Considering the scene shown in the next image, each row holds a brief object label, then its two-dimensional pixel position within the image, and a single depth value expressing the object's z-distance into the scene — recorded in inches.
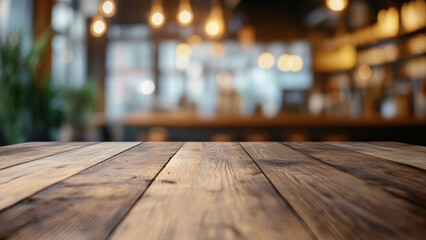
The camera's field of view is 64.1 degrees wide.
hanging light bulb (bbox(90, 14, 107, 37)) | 146.3
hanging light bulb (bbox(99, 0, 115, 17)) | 136.8
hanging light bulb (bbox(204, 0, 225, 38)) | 165.6
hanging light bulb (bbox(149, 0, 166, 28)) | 147.9
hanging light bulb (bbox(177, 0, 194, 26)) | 152.0
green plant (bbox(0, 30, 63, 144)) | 132.5
